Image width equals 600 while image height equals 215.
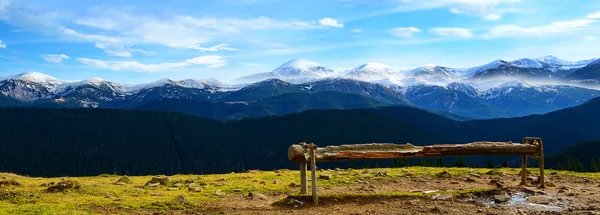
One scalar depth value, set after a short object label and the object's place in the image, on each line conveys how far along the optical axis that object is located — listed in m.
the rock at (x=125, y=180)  27.85
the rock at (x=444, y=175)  29.08
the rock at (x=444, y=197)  19.22
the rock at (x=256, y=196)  20.91
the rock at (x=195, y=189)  22.94
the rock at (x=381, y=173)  29.27
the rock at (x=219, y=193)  21.65
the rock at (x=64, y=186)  21.98
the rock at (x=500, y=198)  19.31
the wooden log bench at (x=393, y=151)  19.92
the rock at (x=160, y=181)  26.25
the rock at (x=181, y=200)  19.06
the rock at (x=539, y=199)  19.01
